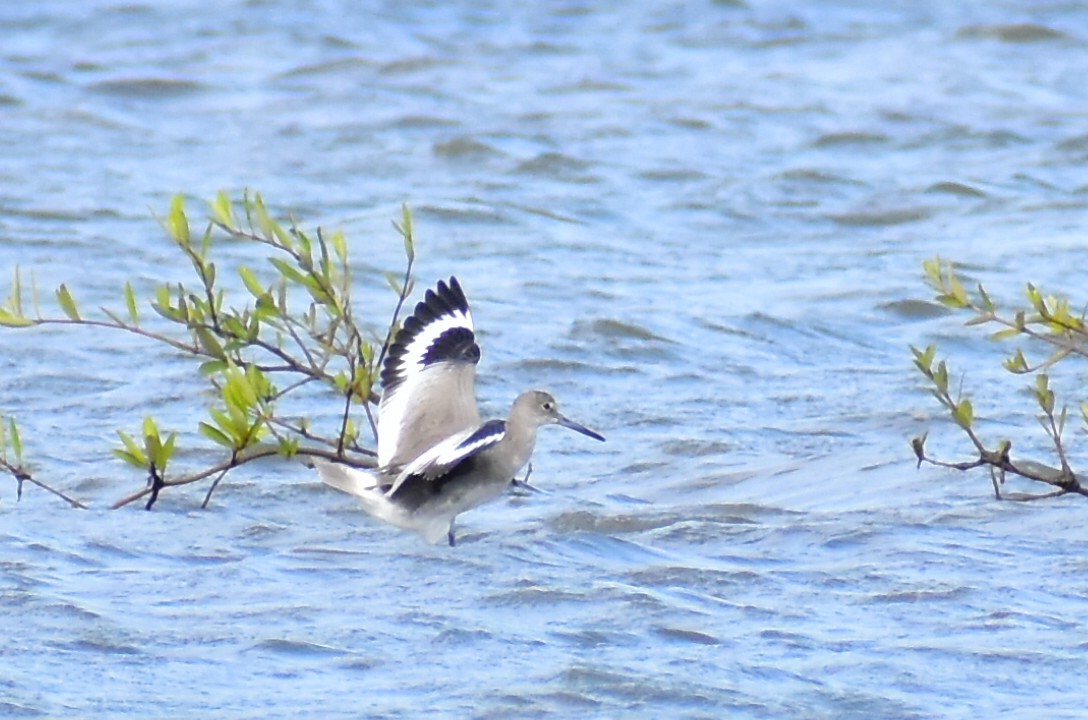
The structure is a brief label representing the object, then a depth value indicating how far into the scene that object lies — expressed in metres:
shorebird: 12.44
